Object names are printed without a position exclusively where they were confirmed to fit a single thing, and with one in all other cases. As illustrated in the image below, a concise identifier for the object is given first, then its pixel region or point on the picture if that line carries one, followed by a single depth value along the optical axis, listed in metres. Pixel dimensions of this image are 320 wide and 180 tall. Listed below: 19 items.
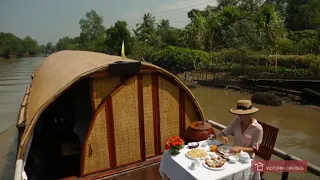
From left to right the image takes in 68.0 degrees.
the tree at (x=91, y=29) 78.56
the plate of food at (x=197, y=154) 3.71
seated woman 3.83
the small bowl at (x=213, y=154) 3.78
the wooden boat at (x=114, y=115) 4.63
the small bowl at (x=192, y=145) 4.09
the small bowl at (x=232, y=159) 3.51
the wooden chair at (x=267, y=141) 4.12
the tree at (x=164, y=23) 61.03
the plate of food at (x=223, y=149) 3.85
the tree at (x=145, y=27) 49.44
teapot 3.51
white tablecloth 3.26
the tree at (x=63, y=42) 139.31
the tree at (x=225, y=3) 49.92
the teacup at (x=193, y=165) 3.38
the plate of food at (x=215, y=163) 3.37
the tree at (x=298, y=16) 36.73
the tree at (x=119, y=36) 46.69
